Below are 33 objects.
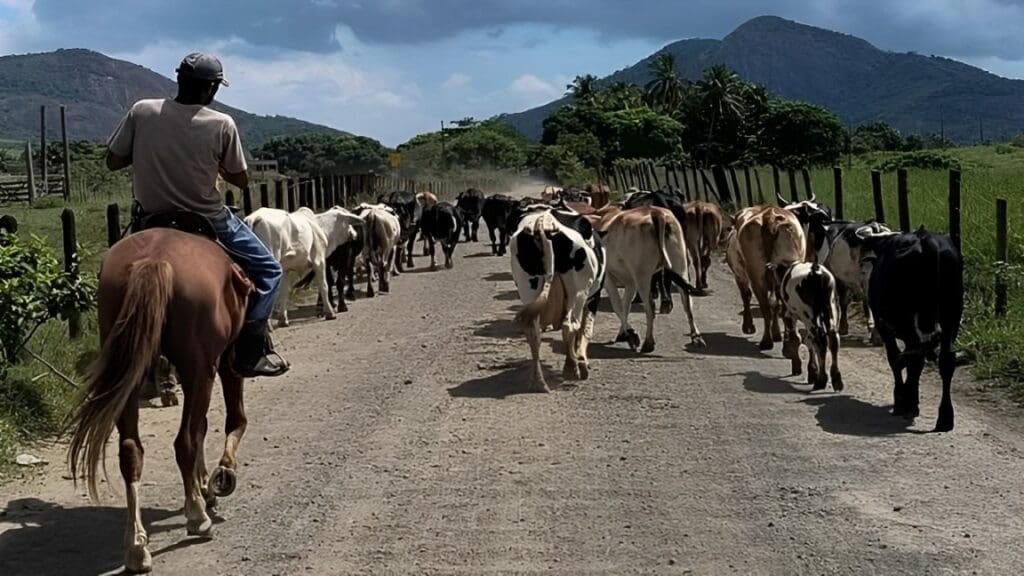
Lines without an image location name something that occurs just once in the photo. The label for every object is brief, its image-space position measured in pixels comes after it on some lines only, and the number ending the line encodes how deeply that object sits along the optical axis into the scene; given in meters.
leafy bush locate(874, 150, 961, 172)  48.57
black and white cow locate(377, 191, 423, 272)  23.22
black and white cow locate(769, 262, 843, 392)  10.07
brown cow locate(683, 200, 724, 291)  16.50
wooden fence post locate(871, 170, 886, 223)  15.91
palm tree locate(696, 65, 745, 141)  88.86
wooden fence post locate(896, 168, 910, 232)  14.63
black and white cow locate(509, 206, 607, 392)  10.30
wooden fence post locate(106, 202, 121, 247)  12.08
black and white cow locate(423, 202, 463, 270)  23.00
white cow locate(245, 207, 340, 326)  14.70
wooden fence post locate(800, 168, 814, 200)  20.86
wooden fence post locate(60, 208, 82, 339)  10.78
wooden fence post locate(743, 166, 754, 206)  28.25
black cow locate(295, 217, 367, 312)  17.09
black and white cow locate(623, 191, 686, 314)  14.54
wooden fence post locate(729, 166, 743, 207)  29.77
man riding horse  6.80
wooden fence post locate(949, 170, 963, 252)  12.76
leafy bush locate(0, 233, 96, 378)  8.91
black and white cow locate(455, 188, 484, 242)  28.84
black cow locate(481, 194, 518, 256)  25.56
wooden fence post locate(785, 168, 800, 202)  23.11
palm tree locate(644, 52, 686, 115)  107.31
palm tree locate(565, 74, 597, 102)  108.81
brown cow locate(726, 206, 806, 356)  12.12
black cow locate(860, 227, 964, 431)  8.84
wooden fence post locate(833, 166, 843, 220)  18.02
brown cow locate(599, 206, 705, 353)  12.45
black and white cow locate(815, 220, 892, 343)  11.91
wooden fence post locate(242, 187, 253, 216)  17.70
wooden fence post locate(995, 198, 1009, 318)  12.35
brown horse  5.80
